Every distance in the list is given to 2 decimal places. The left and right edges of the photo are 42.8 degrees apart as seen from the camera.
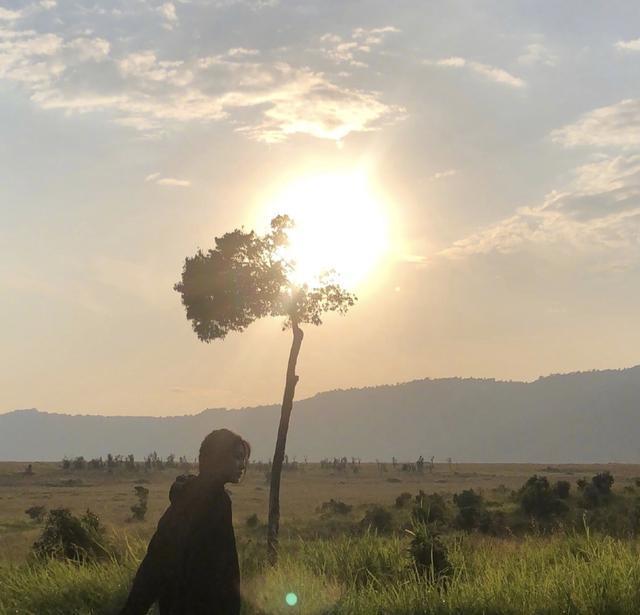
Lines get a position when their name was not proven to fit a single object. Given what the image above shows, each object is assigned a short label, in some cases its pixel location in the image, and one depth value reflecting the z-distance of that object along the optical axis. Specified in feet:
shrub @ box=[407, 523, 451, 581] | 40.60
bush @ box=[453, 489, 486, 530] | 111.94
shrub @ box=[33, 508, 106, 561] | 57.31
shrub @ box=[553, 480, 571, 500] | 140.97
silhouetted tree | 77.97
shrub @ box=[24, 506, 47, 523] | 145.95
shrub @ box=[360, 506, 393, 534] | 114.99
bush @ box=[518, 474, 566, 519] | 124.67
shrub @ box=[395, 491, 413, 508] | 145.69
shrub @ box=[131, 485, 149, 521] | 147.69
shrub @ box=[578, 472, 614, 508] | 132.05
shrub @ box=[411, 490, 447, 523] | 102.95
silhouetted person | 20.48
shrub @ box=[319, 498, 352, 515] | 146.72
